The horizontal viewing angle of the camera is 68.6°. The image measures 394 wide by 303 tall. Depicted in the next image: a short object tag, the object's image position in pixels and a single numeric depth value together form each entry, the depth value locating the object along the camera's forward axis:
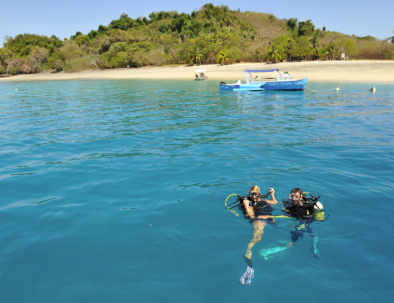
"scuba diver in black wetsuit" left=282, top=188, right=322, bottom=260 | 5.57
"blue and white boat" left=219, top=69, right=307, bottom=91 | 26.80
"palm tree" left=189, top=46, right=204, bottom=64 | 59.03
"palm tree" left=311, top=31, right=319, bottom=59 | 49.78
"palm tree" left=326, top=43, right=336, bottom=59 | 47.56
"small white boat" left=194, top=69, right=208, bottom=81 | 43.84
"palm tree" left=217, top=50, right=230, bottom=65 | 55.16
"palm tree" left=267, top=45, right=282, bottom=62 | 49.84
